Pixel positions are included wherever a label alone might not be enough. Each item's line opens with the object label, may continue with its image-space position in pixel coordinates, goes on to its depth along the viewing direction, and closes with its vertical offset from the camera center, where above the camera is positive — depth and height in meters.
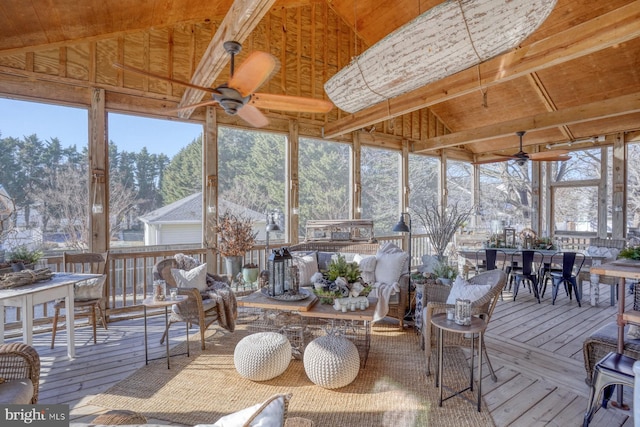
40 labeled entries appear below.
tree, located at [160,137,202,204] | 5.44 +0.63
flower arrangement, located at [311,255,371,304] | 3.33 -0.73
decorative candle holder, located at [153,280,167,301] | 3.21 -0.75
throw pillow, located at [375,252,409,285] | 4.49 -0.75
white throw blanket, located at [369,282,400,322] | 3.69 -1.00
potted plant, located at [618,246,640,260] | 2.96 -0.38
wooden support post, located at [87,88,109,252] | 4.74 +0.60
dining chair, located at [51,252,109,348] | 3.83 -0.89
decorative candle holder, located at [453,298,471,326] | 2.49 -0.76
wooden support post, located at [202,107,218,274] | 5.61 +0.39
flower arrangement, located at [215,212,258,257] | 5.29 -0.40
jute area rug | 2.49 -1.52
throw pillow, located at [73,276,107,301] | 3.90 -0.89
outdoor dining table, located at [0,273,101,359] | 2.95 -0.78
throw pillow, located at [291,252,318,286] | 4.82 -0.81
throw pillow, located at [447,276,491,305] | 2.94 -0.72
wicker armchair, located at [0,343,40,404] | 1.97 -0.92
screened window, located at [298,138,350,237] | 7.04 +0.71
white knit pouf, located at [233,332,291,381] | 2.94 -1.29
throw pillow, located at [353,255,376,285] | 4.70 -0.80
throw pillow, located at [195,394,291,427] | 0.93 -0.57
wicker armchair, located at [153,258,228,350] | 3.61 -1.05
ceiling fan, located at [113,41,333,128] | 2.53 +1.06
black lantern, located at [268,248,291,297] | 3.52 -0.65
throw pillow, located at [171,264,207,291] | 3.83 -0.76
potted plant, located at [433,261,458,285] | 4.06 -0.75
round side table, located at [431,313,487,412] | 2.43 -0.85
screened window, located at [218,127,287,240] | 5.91 +0.71
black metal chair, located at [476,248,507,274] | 6.04 -0.88
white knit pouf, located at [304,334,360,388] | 2.81 -1.28
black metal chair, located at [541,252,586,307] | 5.30 -1.02
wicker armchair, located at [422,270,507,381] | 2.77 -0.83
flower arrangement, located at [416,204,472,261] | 4.63 -0.28
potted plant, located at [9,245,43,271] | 3.45 -0.49
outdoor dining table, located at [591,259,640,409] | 2.46 -0.61
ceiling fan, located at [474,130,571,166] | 5.86 +0.99
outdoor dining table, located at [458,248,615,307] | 5.30 -0.86
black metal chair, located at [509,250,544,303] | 5.54 -0.97
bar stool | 2.12 -1.06
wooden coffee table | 3.14 -1.25
